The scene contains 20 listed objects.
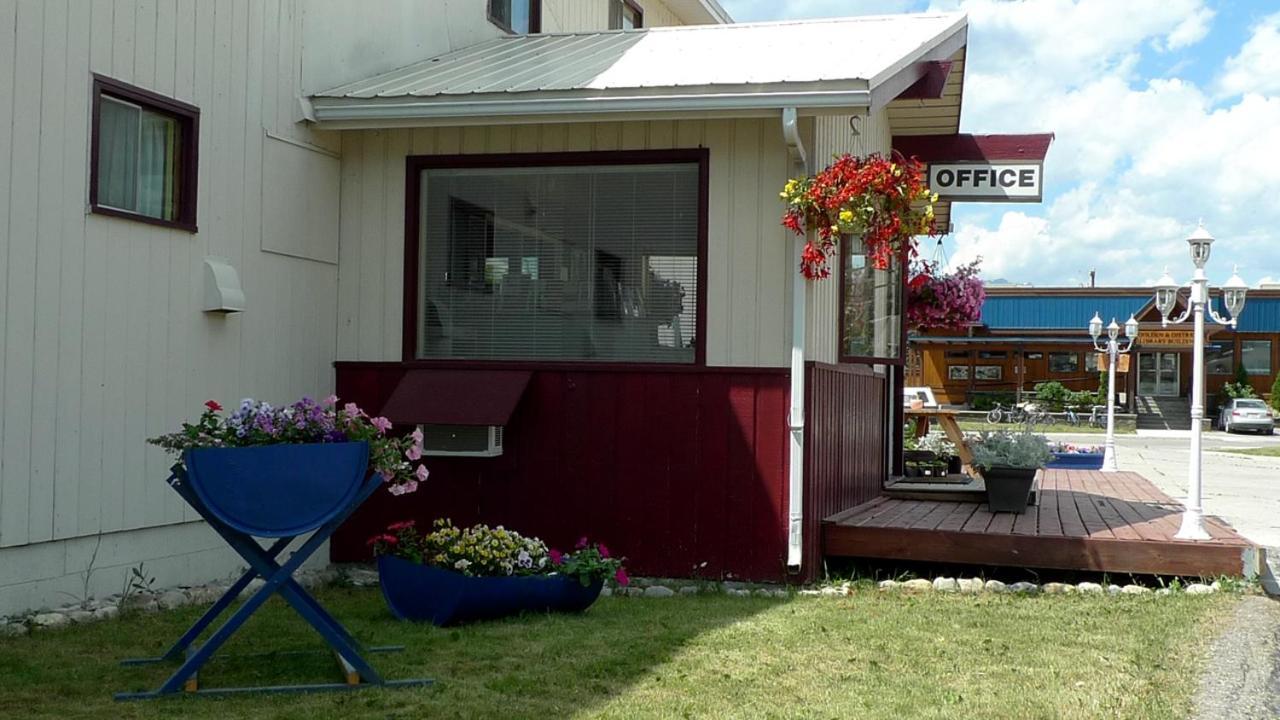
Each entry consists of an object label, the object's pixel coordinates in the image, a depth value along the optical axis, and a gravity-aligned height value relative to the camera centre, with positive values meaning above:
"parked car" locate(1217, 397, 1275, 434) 39.56 -1.29
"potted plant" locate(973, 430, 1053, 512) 9.77 -0.71
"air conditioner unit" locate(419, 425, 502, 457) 8.70 -0.56
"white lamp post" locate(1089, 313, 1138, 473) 17.88 +0.21
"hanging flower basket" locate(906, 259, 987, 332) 11.95 +0.67
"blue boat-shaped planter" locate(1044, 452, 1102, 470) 18.38 -1.28
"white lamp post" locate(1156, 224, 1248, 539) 8.52 -0.03
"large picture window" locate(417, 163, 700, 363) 8.64 +0.66
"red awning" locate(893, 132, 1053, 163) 10.74 +1.88
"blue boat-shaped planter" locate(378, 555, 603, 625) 6.68 -1.23
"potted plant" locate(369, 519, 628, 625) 6.70 -1.12
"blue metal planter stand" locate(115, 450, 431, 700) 5.17 -1.01
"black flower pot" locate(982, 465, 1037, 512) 9.83 -0.90
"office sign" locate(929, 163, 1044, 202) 10.77 +1.58
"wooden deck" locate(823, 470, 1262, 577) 8.26 -1.12
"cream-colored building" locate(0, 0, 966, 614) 6.77 +0.92
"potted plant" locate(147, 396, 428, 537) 5.11 -0.43
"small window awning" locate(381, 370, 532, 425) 8.55 -0.26
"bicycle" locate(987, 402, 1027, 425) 34.54 -1.31
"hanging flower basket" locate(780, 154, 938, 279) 7.89 +0.98
